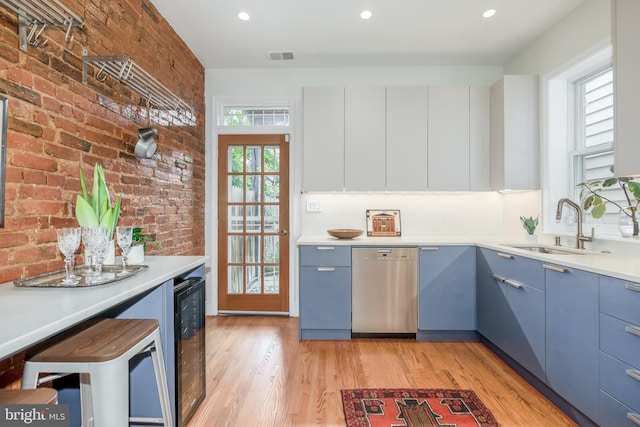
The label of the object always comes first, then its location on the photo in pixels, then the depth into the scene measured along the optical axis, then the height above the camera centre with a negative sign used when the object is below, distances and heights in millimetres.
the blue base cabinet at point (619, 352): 1516 -664
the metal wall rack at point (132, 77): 1848 +861
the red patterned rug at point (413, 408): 1880 -1175
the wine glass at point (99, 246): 1460 -140
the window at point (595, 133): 2521 +655
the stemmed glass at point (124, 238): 1708 -125
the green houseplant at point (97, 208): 1637 +33
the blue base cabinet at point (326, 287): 3070 -675
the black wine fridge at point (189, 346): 1703 -738
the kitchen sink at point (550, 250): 2427 -286
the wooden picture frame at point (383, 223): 3615 -100
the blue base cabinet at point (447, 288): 3035 -678
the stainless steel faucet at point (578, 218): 2435 -32
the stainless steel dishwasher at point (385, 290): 3061 -703
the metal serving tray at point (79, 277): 1312 -275
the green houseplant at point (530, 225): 2902 -99
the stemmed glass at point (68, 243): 1388 -125
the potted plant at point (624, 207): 2043 +61
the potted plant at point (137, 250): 1955 -211
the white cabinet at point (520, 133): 3074 +749
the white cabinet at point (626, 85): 1742 +697
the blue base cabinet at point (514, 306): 2186 -688
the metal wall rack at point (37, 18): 1390 +872
